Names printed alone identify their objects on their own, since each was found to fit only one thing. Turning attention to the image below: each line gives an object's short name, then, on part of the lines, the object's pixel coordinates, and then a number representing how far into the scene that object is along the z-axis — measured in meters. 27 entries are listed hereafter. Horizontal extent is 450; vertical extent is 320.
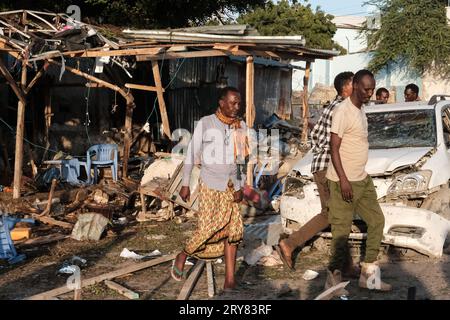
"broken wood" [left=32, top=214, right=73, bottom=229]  8.84
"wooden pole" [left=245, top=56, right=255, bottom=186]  10.54
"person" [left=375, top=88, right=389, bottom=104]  10.37
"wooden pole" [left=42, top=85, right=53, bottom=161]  14.14
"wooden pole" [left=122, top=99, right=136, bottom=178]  11.89
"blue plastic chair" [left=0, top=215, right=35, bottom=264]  7.11
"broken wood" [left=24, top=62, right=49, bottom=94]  10.59
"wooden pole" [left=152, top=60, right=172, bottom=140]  11.05
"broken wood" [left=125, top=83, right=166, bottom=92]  11.17
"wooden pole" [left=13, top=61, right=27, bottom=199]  10.30
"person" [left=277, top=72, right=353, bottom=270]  6.37
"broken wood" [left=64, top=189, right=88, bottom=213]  9.71
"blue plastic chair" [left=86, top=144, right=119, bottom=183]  12.21
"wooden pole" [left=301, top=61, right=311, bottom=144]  14.93
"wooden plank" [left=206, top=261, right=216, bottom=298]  5.60
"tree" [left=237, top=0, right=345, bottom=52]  37.84
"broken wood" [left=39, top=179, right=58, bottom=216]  9.20
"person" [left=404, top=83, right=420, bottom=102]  10.04
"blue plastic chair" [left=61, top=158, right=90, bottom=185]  12.21
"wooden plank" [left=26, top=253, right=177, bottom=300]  5.36
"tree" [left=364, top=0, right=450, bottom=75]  27.48
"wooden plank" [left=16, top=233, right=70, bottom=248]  7.93
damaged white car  6.47
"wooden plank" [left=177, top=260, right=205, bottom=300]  5.46
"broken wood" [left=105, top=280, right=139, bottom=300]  5.49
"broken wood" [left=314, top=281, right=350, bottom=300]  5.07
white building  28.89
